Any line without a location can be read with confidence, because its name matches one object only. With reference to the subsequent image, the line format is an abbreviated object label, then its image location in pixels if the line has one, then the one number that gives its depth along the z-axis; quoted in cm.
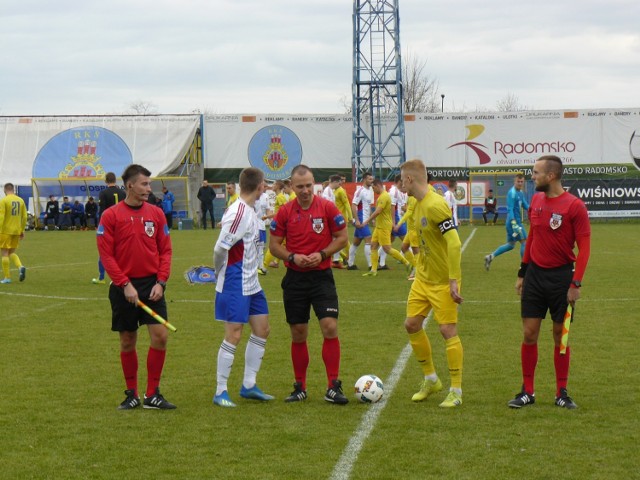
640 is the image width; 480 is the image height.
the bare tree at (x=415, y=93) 8469
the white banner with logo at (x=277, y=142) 4912
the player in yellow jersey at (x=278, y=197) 2303
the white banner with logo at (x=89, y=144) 4888
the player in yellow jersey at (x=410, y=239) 1071
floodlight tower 4884
